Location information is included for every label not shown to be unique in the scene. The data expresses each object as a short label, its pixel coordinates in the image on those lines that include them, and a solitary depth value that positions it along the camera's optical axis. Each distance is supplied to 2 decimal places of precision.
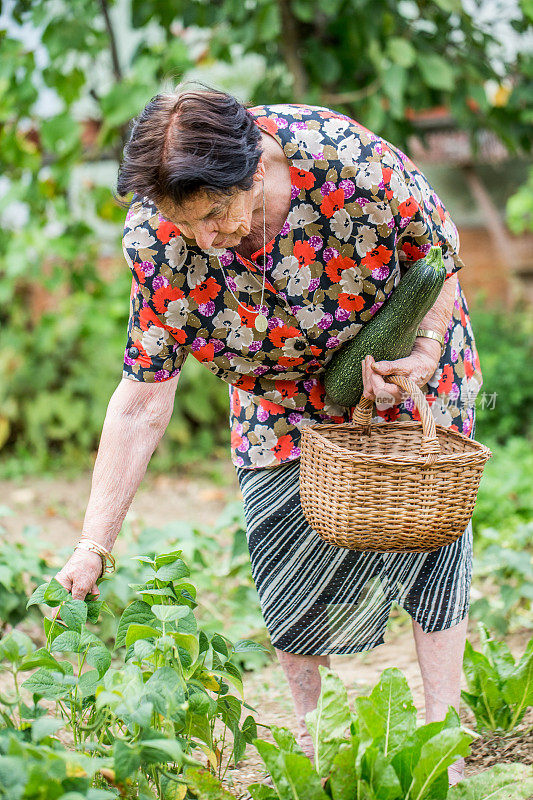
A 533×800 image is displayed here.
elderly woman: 4.18
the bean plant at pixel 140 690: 4.03
